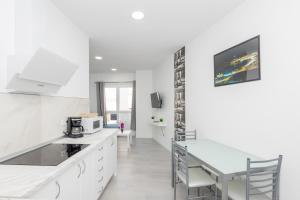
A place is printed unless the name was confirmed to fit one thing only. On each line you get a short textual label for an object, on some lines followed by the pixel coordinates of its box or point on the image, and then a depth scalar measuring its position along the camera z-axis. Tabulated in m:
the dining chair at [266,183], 1.10
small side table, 3.52
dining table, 1.08
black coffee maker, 1.79
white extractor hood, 1.05
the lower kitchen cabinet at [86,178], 0.95
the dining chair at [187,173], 1.44
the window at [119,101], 5.28
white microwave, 1.95
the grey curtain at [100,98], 5.14
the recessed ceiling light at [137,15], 1.74
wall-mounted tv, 3.97
